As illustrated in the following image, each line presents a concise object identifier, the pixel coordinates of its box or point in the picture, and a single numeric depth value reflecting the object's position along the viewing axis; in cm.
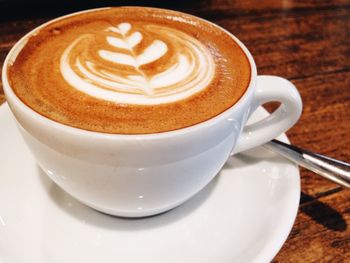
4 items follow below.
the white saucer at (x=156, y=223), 13
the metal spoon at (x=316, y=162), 15
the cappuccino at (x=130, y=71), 12
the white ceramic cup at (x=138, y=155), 11
